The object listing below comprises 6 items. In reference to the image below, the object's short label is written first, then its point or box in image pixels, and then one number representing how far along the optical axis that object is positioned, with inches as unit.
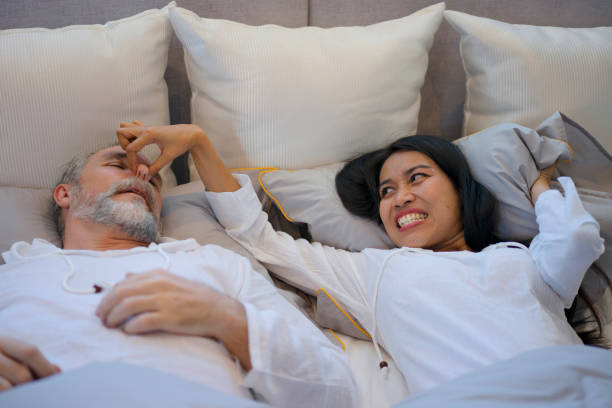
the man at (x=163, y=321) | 33.0
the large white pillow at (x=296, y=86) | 56.6
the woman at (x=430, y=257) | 42.2
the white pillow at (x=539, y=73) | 59.1
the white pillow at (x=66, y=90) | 51.2
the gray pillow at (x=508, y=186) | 50.8
